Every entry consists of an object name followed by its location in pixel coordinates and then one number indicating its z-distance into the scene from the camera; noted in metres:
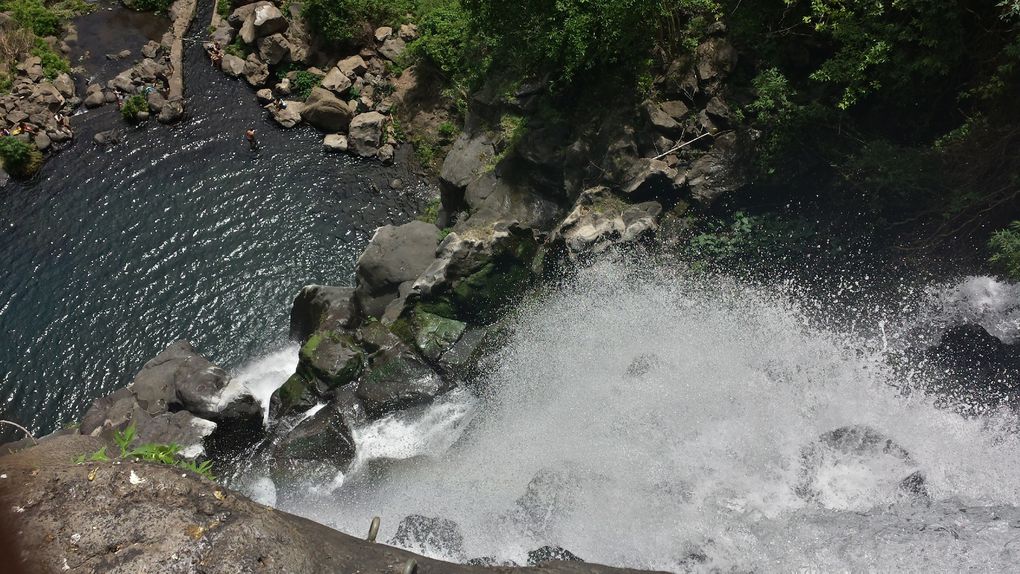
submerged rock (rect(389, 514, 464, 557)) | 14.28
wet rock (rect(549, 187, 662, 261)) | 17.64
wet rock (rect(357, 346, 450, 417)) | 17.28
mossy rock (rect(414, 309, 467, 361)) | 17.69
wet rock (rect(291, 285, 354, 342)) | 18.86
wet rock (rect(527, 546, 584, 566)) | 13.30
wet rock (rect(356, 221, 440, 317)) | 19.03
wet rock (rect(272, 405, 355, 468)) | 16.50
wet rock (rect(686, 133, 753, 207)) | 17.73
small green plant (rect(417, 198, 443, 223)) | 22.11
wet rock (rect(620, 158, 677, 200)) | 17.97
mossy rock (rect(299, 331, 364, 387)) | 17.55
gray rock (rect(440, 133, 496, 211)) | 20.25
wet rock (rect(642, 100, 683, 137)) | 18.09
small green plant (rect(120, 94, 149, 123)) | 25.34
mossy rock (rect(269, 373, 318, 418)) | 17.67
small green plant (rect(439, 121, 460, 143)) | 24.09
